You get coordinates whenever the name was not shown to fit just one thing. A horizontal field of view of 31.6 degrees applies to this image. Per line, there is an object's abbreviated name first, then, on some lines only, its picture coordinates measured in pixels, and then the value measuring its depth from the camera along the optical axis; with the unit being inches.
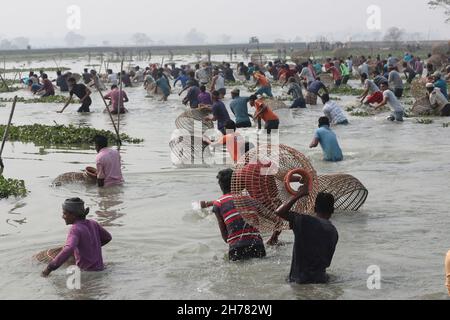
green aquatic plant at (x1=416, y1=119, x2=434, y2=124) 832.9
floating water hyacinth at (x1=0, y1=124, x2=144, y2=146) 737.0
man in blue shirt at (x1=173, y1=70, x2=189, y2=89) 1296.4
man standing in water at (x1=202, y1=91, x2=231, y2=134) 705.4
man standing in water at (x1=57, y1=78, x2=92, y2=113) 996.7
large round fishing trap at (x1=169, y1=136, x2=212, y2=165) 633.6
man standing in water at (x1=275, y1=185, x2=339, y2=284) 300.0
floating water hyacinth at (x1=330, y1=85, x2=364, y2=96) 1219.2
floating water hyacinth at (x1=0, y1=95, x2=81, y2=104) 1208.9
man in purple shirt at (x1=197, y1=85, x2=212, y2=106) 851.4
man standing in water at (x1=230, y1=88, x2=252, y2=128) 751.7
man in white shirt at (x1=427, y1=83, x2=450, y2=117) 873.5
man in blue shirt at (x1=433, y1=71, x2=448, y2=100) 914.7
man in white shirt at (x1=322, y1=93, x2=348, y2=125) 798.5
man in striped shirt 343.9
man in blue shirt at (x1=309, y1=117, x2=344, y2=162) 578.5
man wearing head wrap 317.7
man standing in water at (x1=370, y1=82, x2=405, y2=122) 829.7
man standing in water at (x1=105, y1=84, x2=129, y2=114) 941.8
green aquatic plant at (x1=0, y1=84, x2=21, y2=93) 1493.6
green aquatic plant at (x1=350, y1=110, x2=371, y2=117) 915.4
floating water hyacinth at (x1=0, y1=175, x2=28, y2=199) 512.4
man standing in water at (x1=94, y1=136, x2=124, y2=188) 494.2
